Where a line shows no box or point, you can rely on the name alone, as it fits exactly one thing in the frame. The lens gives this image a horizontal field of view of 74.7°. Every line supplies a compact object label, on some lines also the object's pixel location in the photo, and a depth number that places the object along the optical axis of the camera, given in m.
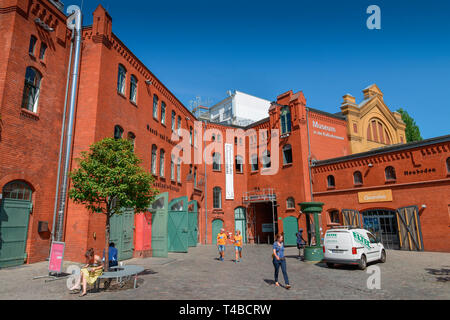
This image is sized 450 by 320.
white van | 12.42
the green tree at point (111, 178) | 9.59
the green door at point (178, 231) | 19.84
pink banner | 9.81
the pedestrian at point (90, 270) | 8.04
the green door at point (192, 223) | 23.06
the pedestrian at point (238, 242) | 15.62
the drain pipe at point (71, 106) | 12.91
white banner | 30.75
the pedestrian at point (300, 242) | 17.14
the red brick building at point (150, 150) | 12.27
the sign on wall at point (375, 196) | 20.80
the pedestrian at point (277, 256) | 9.41
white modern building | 40.99
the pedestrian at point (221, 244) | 16.22
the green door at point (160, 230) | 17.02
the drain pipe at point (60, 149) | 13.23
